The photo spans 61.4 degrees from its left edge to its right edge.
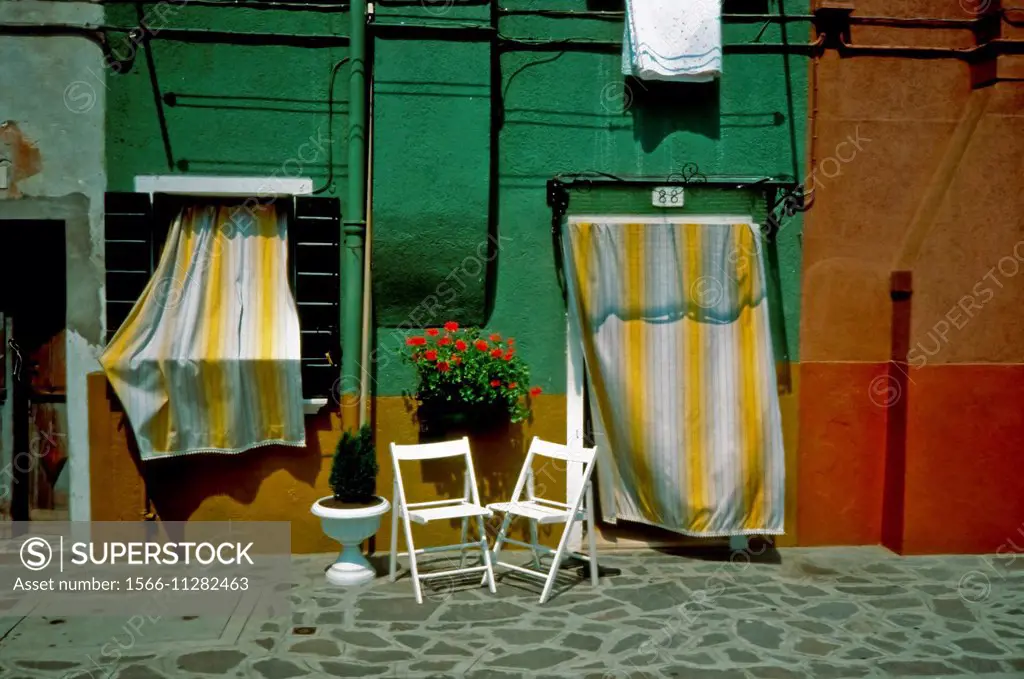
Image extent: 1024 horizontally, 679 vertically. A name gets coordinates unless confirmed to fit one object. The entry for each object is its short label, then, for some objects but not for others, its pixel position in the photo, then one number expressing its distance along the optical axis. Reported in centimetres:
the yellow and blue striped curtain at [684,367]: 642
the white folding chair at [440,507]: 568
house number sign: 656
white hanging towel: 641
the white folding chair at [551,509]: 568
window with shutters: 632
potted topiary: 581
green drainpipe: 625
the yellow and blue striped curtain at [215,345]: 613
